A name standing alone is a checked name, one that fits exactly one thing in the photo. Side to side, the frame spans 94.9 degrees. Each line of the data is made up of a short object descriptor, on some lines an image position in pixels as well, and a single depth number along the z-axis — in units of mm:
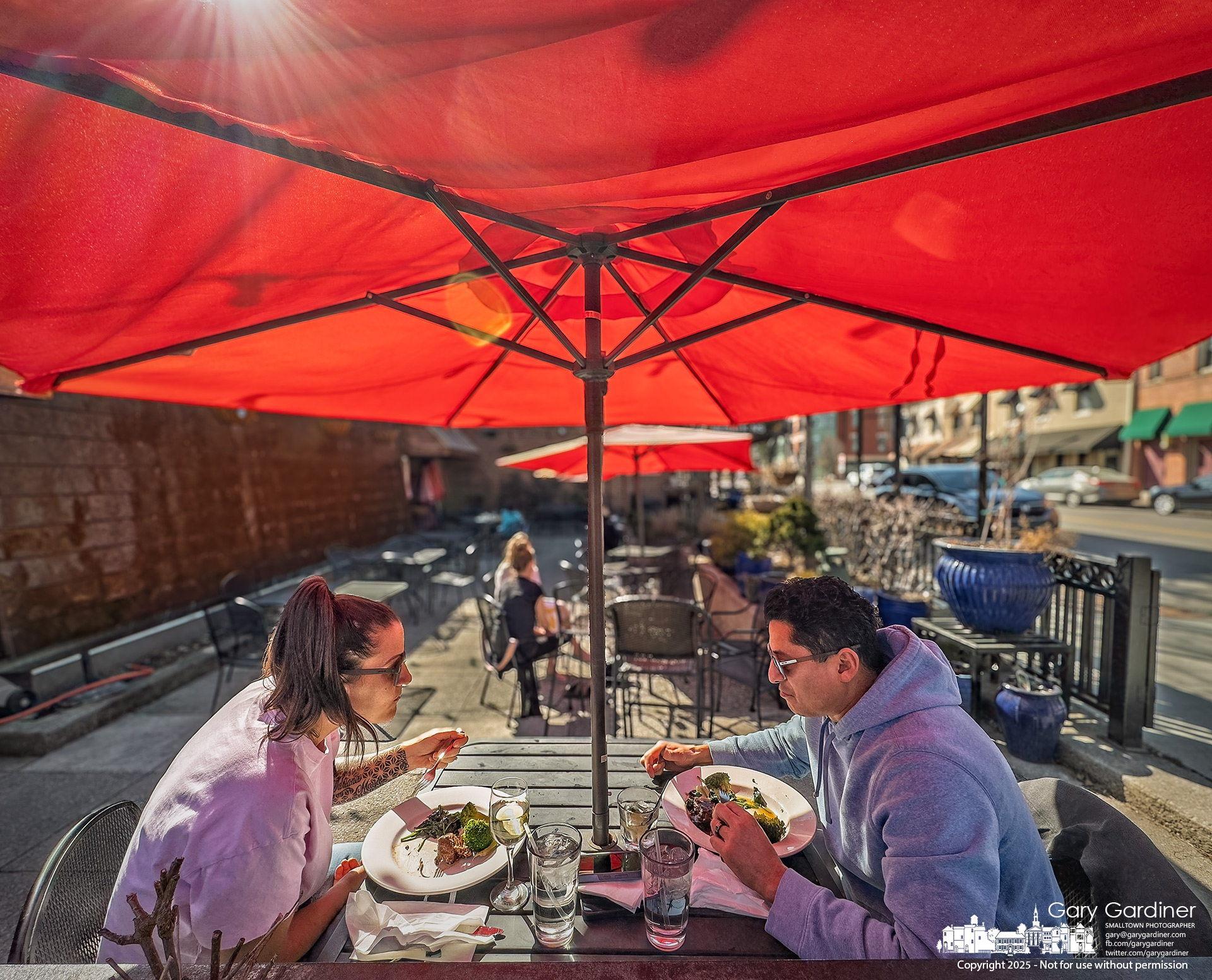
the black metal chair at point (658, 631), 4102
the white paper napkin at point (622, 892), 1461
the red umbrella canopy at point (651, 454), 5809
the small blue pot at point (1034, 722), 3490
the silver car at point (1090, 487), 22922
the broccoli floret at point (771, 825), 1693
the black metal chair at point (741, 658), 4332
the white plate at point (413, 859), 1532
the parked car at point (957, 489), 13617
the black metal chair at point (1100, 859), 1271
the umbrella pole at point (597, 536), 1884
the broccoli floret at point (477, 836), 1669
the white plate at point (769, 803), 1656
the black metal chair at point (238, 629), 4875
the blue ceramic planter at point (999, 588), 3957
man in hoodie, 1242
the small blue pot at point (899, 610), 4992
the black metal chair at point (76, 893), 1304
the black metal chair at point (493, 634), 4570
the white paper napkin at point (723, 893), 1456
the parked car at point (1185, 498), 19062
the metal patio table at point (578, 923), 1351
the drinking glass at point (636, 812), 1712
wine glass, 1524
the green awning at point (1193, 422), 21719
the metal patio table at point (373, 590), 5223
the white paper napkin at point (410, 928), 1285
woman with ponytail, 1277
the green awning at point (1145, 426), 24375
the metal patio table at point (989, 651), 3945
